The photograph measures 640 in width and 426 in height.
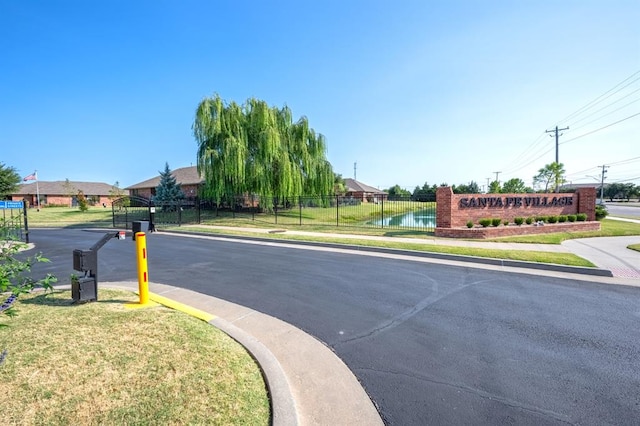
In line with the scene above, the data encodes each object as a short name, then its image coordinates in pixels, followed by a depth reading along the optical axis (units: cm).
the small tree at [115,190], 3760
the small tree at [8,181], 3662
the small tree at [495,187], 4534
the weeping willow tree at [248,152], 2084
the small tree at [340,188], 4403
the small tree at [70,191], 4677
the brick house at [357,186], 6475
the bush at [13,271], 253
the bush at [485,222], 1288
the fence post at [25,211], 1241
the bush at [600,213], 1814
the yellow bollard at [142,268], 468
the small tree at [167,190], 2841
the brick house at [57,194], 4838
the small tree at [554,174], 3189
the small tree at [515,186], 4248
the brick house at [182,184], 3869
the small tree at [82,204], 3369
